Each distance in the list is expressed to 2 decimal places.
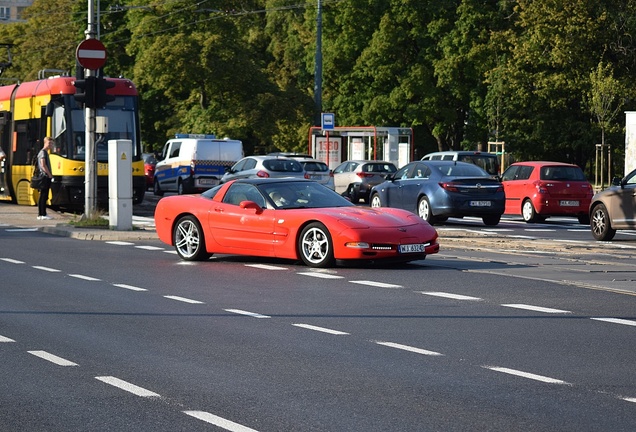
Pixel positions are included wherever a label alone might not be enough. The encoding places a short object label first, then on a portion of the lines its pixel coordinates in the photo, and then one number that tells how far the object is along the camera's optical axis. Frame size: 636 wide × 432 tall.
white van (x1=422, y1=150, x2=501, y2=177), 43.16
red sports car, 17.95
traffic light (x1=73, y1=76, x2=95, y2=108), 26.53
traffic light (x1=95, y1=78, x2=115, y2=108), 26.70
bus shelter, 56.22
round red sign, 26.77
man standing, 31.03
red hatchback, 32.97
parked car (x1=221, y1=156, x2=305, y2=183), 41.19
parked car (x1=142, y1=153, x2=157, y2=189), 56.41
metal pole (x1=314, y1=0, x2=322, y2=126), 53.65
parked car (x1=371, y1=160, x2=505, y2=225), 29.39
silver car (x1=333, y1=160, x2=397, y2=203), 45.88
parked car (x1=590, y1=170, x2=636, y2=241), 24.56
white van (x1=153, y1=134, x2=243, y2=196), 45.88
